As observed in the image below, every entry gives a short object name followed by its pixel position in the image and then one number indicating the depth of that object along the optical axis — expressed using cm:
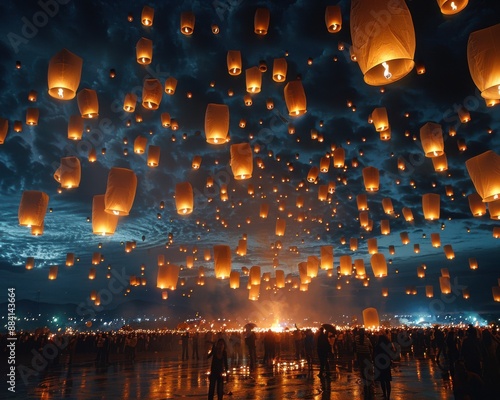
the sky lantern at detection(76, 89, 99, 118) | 1077
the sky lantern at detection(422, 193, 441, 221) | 1384
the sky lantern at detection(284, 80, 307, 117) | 1073
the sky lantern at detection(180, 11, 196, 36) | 1048
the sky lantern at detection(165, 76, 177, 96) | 1273
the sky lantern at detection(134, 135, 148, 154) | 1386
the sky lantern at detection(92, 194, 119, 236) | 1003
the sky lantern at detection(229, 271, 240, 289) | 2095
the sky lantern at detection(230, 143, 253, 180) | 1036
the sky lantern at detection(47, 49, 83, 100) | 844
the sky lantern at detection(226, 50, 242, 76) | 1120
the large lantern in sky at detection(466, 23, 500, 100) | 600
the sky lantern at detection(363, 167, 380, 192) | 1394
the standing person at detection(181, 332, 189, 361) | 2012
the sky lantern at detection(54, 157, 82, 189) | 1132
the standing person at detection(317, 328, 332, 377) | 1130
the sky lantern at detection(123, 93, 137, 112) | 1249
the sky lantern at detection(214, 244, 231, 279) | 1362
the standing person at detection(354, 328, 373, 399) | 948
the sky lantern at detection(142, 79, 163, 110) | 1134
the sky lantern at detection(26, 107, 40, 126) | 1227
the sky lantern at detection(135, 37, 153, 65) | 1105
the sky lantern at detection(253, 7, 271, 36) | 1034
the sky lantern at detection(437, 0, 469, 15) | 595
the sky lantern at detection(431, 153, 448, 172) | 1265
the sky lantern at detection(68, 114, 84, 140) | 1215
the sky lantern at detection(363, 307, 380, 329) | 2691
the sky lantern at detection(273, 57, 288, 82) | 1152
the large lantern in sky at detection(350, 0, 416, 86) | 488
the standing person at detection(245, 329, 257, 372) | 1451
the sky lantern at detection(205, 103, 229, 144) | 972
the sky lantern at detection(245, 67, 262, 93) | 1158
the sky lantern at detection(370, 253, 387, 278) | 1930
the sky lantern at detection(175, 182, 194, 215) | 1222
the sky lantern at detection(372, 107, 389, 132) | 1231
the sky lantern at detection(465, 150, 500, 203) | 830
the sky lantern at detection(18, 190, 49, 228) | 1080
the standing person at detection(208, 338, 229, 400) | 753
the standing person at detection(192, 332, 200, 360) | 1965
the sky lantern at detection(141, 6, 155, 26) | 1091
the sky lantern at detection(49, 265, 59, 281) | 2404
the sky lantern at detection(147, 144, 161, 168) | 1361
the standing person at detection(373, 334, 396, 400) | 806
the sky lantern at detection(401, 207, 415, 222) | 1833
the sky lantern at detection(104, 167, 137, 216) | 865
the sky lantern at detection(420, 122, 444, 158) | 1110
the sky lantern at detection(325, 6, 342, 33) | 973
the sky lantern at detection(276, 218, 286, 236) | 2073
